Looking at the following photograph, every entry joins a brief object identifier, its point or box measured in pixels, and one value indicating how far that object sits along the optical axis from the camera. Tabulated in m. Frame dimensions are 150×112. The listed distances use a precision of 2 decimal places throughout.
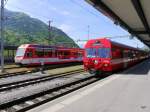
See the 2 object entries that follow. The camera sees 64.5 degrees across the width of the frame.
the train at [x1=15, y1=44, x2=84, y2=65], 12.60
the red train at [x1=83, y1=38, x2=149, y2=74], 8.66
